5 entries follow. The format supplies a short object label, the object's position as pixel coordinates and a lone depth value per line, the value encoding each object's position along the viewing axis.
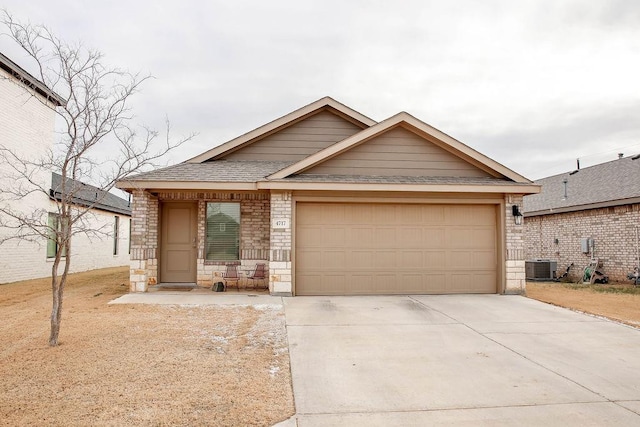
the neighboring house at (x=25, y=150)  12.80
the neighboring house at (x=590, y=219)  14.19
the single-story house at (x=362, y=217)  9.97
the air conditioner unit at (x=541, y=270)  15.92
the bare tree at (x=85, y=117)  5.68
